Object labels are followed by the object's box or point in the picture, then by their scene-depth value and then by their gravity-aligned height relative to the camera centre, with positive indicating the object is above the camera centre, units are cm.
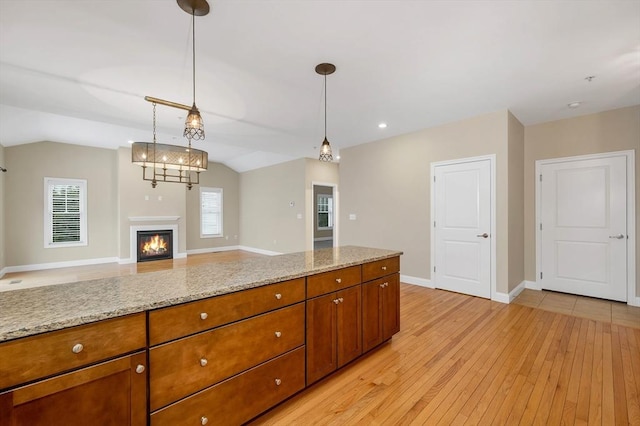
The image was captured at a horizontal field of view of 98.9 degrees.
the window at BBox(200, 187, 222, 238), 920 +5
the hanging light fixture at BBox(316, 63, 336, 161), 275 +147
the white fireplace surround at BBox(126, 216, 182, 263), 729 -42
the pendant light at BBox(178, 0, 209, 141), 189 +145
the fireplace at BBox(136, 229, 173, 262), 743 -88
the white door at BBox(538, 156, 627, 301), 387 -22
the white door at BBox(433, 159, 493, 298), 408 -22
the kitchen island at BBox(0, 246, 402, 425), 105 -63
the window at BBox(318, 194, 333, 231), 1158 +5
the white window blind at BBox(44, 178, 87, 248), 662 +4
